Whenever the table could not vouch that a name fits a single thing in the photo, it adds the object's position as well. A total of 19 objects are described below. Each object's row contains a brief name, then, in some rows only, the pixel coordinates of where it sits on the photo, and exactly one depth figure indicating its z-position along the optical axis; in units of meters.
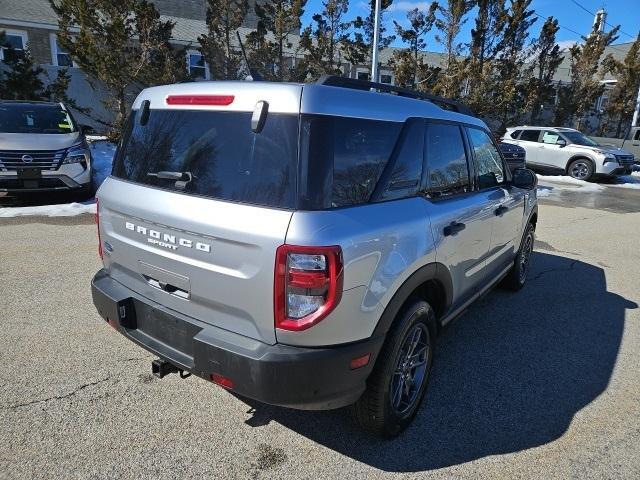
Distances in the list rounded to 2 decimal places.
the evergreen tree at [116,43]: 12.09
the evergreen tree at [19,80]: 13.86
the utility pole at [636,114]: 23.14
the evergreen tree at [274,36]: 18.19
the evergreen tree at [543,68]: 22.00
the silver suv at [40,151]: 7.50
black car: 13.90
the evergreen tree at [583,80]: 23.12
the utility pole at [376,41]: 13.31
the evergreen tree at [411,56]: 19.61
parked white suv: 15.33
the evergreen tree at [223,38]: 17.52
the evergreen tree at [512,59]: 20.55
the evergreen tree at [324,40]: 19.73
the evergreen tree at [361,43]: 20.09
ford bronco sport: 2.04
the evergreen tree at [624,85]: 24.55
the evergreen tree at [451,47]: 19.12
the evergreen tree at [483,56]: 20.33
